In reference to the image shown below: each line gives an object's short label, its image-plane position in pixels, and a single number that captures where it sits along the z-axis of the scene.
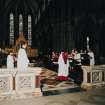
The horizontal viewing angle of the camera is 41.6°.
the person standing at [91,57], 6.55
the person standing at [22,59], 5.04
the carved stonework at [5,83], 4.32
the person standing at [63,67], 6.15
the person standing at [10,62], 6.68
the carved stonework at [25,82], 4.37
